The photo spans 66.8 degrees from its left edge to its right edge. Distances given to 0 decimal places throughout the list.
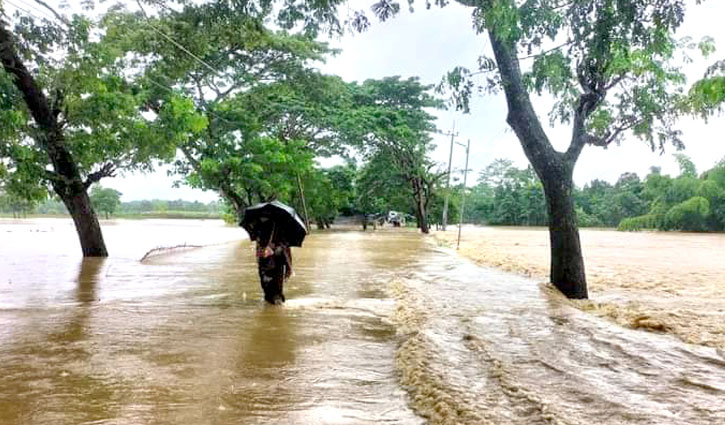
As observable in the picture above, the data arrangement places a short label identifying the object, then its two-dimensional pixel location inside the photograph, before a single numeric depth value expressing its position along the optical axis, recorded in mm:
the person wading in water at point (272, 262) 7703
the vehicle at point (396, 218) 58012
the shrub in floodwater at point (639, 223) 50231
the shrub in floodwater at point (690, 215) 44656
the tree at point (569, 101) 7988
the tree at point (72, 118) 10484
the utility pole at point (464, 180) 24625
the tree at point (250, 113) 22484
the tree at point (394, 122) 31625
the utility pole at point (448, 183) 39288
